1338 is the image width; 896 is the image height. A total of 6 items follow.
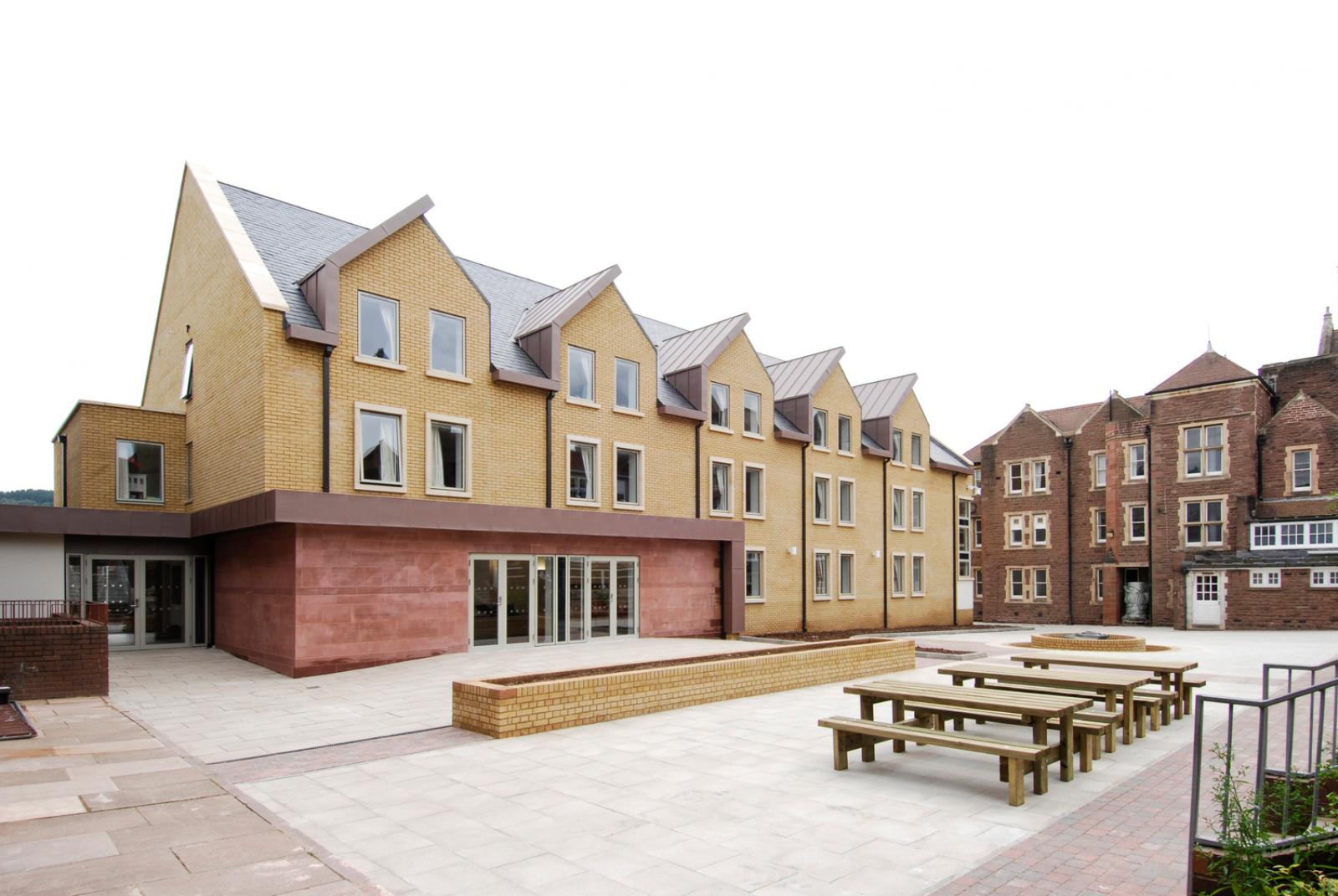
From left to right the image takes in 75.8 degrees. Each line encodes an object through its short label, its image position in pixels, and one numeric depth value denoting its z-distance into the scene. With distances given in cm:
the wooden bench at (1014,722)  816
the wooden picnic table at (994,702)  772
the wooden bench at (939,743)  706
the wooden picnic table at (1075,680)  961
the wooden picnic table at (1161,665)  1116
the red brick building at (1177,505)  3381
